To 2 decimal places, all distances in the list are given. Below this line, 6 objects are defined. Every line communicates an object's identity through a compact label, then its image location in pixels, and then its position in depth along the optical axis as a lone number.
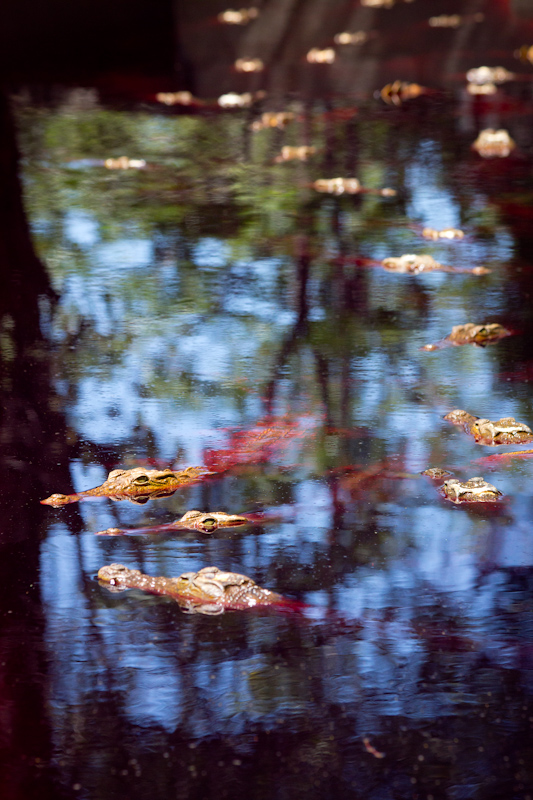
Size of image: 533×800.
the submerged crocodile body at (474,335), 5.37
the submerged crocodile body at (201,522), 3.75
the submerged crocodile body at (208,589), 3.33
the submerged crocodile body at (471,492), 3.87
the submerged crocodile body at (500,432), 4.29
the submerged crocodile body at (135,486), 3.97
